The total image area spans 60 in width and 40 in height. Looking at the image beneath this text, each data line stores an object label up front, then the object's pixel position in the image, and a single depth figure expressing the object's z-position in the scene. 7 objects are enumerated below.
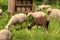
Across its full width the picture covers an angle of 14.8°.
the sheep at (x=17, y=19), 9.77
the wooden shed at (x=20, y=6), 13.33
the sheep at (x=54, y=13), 11.12
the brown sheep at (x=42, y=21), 9.09
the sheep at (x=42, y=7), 15.38
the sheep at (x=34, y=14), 11.14
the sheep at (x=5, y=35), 6.92
